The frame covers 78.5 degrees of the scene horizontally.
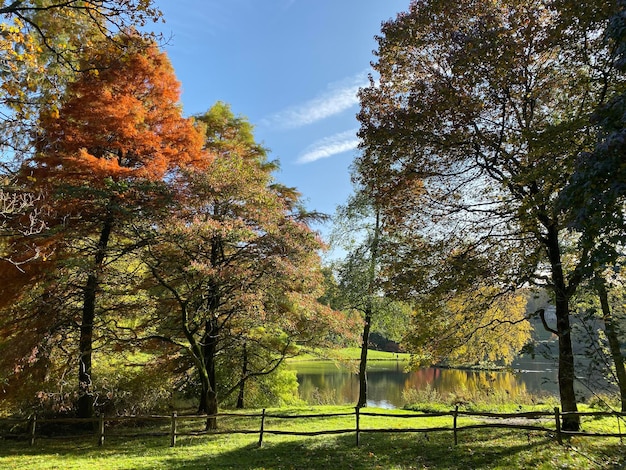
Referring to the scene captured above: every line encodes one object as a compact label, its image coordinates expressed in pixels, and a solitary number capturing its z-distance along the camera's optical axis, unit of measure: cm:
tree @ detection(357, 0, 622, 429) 667
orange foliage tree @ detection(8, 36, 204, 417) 1032
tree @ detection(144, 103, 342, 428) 1014
